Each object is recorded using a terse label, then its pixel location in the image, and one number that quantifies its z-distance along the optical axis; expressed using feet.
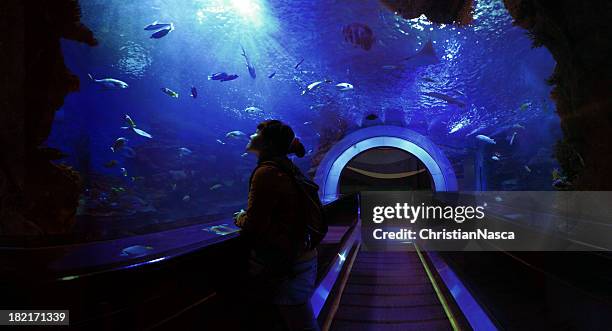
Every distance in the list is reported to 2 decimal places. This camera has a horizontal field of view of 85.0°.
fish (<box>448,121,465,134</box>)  52.99
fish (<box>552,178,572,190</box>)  23.41
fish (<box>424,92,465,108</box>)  42.34
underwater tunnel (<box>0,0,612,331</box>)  5.65
